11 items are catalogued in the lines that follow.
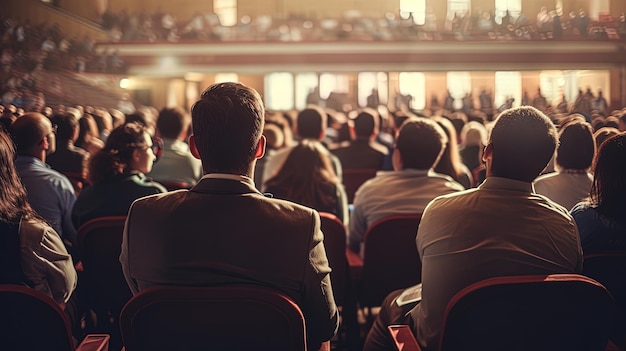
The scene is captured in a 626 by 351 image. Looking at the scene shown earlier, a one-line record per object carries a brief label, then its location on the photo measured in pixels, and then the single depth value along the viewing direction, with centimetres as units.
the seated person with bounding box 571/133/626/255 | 244
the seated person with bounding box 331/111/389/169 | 616
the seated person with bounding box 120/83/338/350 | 175
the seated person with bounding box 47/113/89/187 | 509
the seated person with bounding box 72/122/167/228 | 324
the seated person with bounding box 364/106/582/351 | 200
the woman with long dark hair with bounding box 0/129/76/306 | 216
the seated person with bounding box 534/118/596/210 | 329
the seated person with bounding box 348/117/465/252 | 337
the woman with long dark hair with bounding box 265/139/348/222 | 372
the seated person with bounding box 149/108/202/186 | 494
